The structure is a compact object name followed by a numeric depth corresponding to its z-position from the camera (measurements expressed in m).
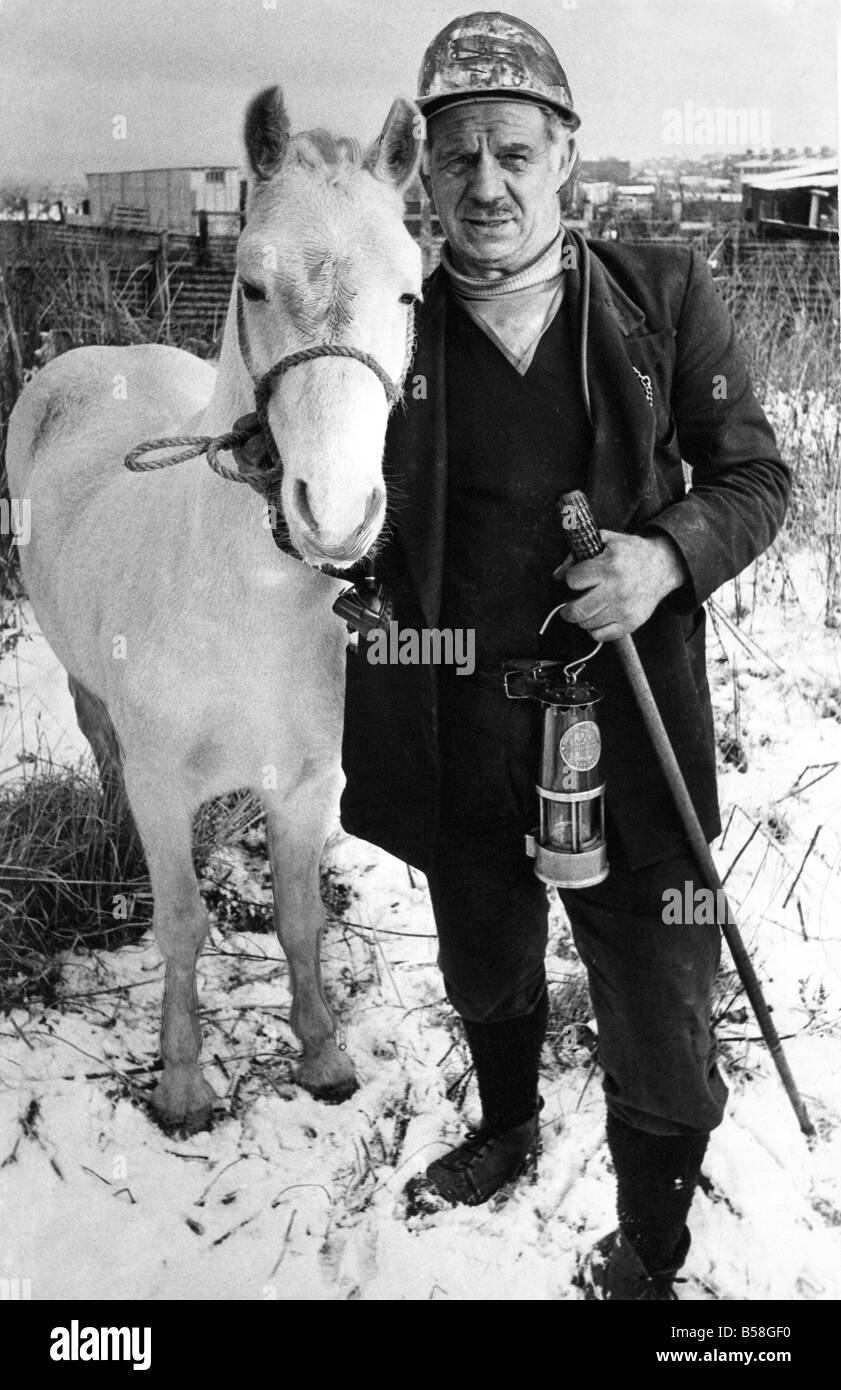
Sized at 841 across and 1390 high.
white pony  1.44
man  1.63
